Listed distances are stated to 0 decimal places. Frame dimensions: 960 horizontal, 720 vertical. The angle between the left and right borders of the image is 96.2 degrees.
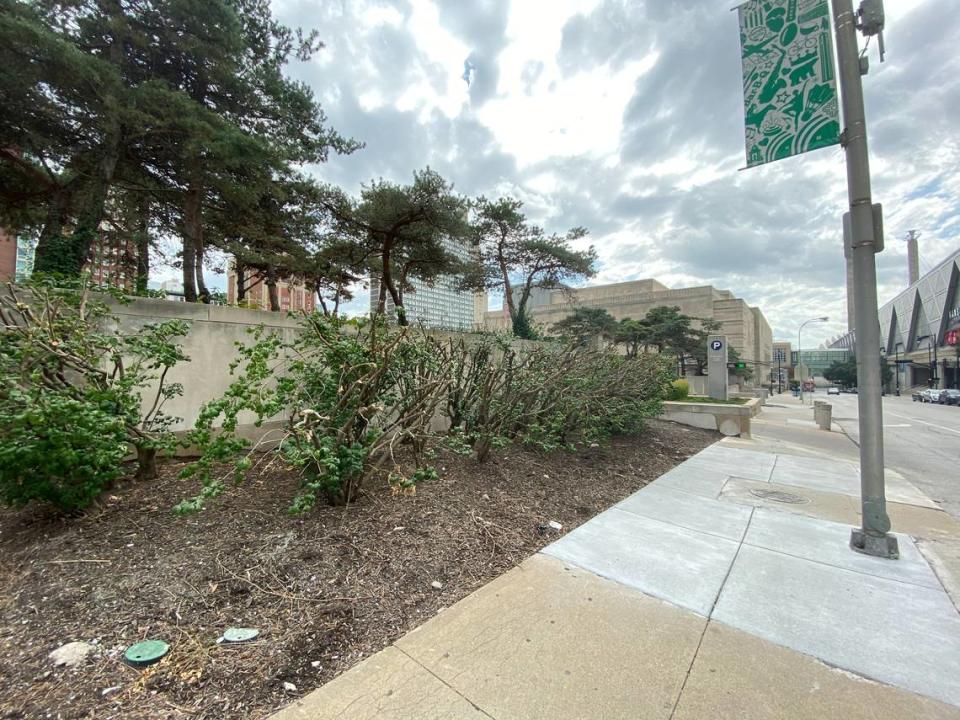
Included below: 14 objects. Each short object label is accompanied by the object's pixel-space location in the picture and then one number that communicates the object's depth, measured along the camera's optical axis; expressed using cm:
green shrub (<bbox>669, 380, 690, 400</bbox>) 1312
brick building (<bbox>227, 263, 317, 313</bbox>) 1819
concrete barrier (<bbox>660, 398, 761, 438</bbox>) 980
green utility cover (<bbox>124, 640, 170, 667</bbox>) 187
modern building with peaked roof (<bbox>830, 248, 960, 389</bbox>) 5703
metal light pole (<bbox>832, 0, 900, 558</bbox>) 324
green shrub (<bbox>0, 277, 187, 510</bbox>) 248
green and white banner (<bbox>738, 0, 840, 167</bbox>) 342
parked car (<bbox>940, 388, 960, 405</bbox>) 3360
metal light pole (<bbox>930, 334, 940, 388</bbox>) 5884
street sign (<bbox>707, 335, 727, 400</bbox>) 1377
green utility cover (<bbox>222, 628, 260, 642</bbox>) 204
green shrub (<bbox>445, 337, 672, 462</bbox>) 499
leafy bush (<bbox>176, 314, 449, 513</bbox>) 287
